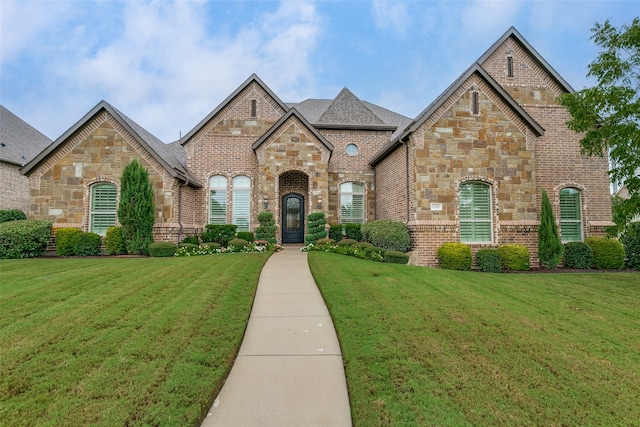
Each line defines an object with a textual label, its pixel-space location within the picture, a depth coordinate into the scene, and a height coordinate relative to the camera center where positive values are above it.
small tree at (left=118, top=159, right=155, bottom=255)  13.08 +0.73
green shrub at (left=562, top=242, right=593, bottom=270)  12.34 -1.00
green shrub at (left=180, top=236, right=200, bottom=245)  14.55 -0.43
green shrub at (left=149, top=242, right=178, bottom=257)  12.48 -0.72
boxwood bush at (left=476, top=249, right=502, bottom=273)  11.63 -1.10
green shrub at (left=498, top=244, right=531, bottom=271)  11.69 -1.01
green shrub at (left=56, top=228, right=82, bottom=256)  12.88 -0.40
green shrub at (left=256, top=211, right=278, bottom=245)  15.04 +0.07
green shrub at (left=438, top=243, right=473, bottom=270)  11.62 -0.96
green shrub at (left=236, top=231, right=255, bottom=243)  15.31 -0.28
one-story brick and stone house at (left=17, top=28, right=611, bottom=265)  12.61 +2.62
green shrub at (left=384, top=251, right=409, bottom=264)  11.07 -0.92
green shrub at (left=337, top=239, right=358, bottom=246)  13.51 -0.51
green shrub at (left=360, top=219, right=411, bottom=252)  12.33 -0.25
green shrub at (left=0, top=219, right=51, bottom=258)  12.03 -0.26
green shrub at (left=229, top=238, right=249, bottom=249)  13.90 -0.54
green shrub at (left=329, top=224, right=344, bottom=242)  16.50 -0.13
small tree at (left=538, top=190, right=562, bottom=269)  12.04 -0.39
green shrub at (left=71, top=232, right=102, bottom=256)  12.88 -0.51
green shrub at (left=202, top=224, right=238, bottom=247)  15.55 -0.15
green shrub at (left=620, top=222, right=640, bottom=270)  12.20 -0.73
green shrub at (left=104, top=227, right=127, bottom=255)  13.12 -0.41
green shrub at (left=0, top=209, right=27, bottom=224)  15.89 +0.74
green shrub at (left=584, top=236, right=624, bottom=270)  12.32 -0.94
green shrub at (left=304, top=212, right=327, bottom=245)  15.20 +0.10
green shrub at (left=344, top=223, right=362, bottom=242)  16.52 -0.09
